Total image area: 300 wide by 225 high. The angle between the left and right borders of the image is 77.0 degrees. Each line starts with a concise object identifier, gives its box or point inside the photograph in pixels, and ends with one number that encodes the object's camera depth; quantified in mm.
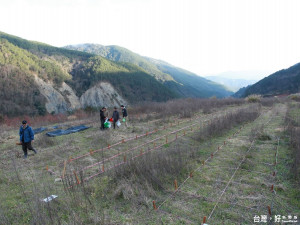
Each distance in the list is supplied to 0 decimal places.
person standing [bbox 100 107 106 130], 9852
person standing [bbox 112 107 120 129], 10372
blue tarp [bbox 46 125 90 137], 9755
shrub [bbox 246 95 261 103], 26248
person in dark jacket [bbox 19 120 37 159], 6270
